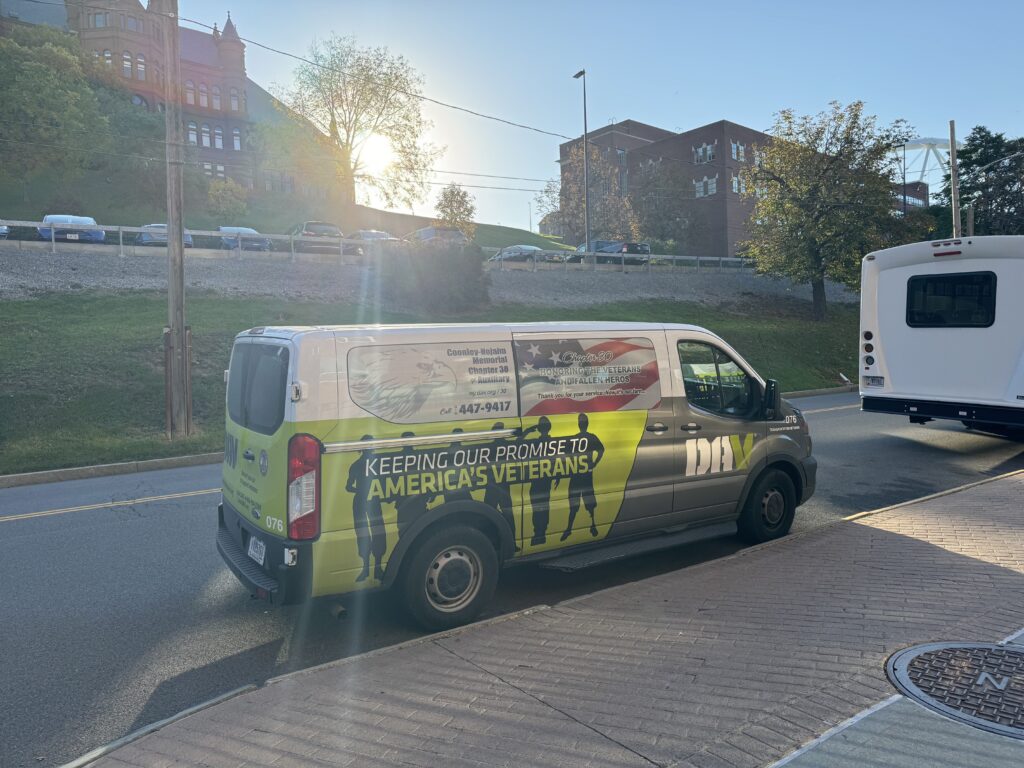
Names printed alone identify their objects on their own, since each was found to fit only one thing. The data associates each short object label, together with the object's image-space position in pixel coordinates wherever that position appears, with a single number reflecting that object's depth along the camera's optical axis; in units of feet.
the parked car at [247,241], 97.66
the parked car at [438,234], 120.67
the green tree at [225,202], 171.53
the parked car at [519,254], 120.57
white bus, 33.27
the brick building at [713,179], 194.39
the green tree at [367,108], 153.38
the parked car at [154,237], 94.07
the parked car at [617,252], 128.47
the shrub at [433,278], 92.84
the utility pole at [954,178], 82.89
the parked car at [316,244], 101.65
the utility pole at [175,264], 43.37
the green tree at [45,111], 138.62
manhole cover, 10.84
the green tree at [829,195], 105.70
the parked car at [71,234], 81.50
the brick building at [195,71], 198.18
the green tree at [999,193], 129.80
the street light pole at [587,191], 127.85
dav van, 14.24
